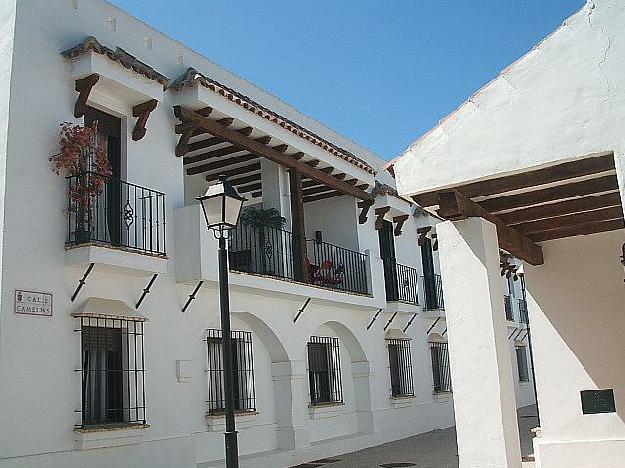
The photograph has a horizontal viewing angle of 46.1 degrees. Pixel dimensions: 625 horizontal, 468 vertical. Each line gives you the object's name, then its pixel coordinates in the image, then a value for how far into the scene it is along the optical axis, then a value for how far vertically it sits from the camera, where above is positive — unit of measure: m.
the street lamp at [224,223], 7.02 +1.59
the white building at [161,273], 9.14 +1.70
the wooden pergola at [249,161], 12.11 +4.25
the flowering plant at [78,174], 9.60 +2.84
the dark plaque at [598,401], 8.70 -0.46
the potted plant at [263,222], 13.84 +3.02
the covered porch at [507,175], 5.48 +1.50
